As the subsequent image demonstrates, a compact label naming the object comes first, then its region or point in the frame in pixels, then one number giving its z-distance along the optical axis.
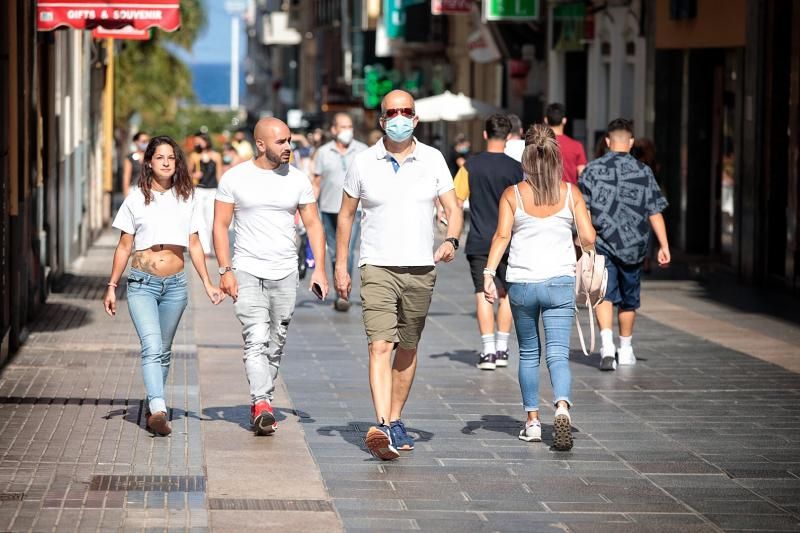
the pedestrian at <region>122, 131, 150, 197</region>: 30.19
